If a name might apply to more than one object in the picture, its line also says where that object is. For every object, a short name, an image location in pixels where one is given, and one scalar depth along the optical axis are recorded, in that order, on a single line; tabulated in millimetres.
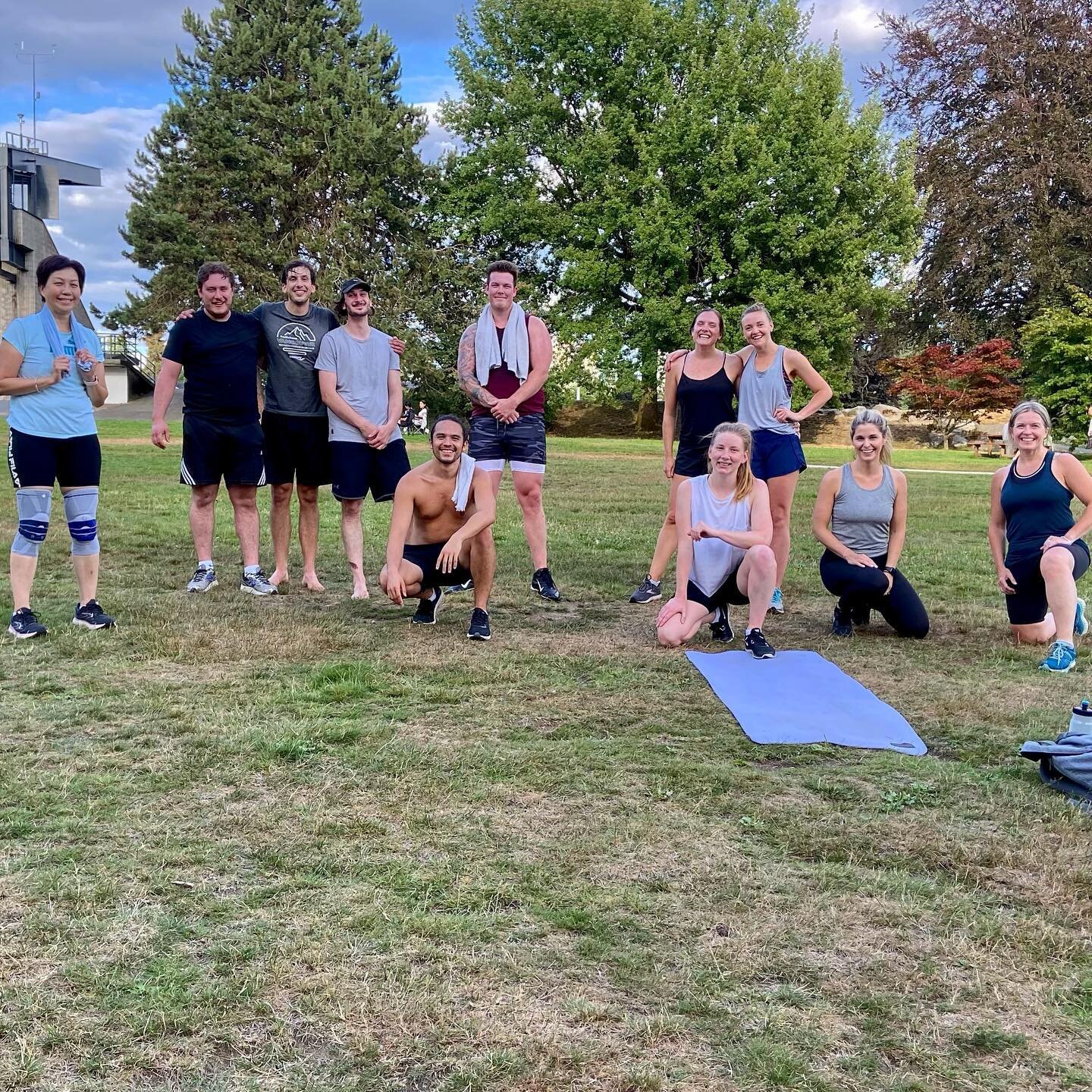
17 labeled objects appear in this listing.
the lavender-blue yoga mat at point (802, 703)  4238
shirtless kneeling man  5898
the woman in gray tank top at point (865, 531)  6195
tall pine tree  35688
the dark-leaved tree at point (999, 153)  32531
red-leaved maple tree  31344
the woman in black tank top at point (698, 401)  6906
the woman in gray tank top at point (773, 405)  6688
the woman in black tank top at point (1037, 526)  5930
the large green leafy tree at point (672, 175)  30219
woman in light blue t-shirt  5520
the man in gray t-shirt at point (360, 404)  6777
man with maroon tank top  6840
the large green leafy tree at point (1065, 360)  28266
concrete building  35375
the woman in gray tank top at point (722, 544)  5836
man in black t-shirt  6605
